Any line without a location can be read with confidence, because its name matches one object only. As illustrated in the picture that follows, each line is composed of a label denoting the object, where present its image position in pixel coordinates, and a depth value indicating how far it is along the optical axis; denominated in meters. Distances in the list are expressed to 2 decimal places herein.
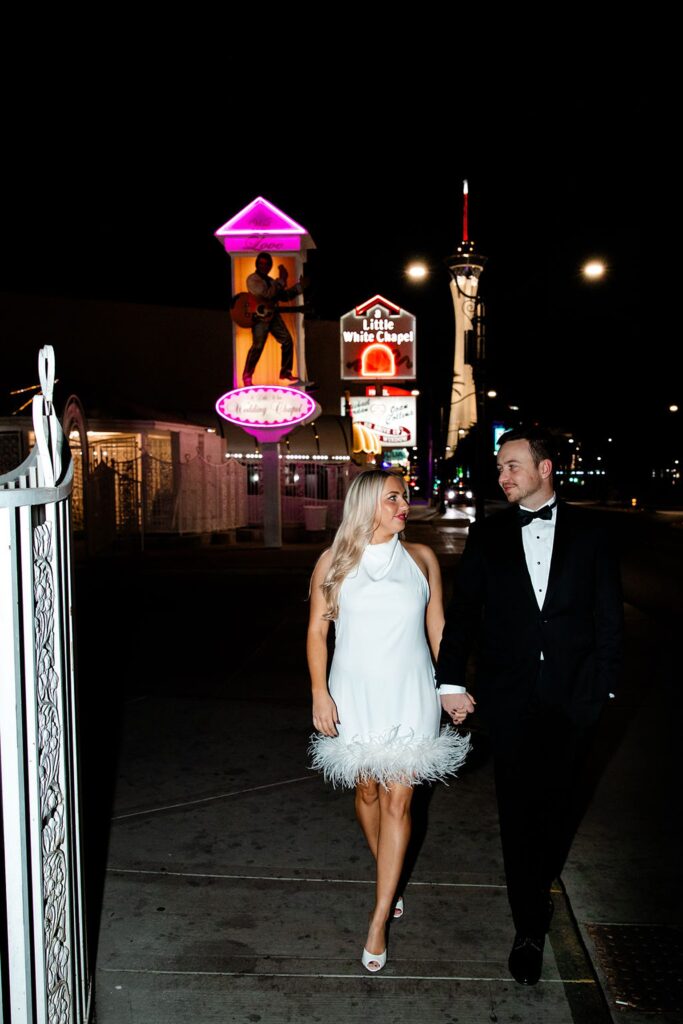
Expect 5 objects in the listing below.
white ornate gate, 2.00
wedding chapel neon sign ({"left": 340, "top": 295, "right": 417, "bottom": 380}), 30.45
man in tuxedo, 3.22
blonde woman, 3.27
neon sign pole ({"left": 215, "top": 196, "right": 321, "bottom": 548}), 21.23
